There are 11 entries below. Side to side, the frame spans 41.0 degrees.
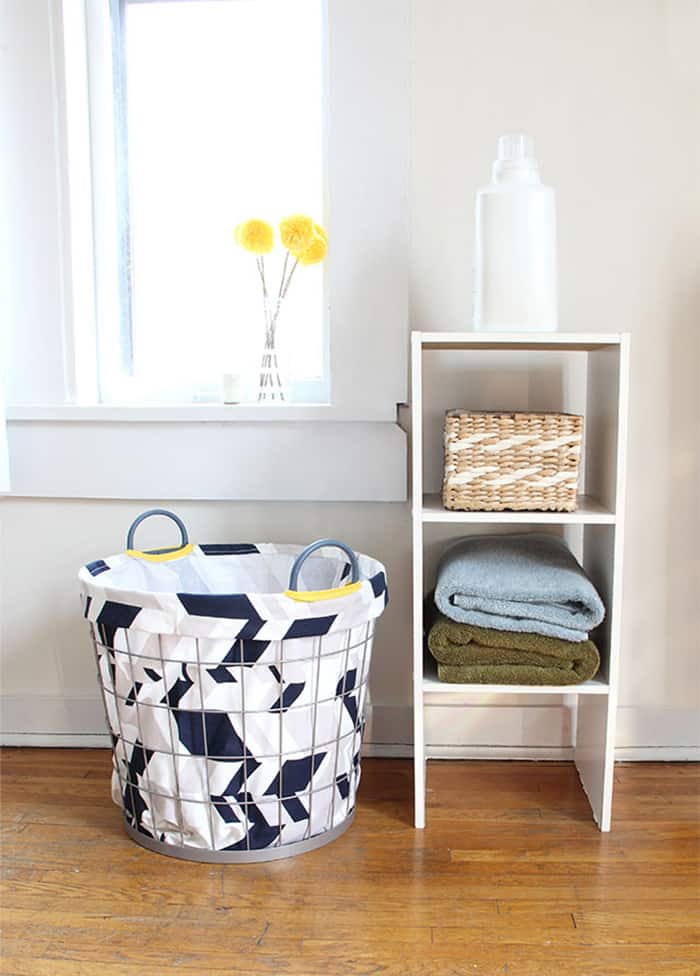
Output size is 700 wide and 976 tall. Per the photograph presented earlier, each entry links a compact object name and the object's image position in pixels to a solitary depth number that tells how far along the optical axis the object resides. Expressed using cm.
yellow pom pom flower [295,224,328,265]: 168
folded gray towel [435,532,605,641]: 138
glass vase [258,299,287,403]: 172
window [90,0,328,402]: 171
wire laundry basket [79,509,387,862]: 123
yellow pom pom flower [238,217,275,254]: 169
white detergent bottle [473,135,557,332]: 133
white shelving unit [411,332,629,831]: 134
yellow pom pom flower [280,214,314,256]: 166
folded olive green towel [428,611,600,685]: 139
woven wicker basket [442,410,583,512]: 137
